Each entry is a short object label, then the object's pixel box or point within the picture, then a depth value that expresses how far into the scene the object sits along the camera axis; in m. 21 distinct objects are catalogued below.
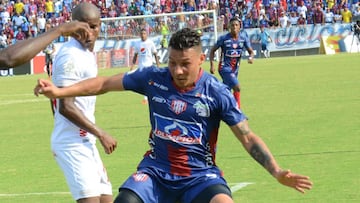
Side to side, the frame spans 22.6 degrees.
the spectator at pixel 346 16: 56.44
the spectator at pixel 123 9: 59.16
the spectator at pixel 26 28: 57.59
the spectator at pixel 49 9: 60.25
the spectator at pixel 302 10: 58.06
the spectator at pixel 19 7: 60.24
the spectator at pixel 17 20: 58.08
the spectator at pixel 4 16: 58.78
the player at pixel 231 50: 23.27
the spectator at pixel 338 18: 57.47
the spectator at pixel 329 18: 57.00
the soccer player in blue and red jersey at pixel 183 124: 7.40
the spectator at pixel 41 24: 56.78
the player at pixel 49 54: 43.07
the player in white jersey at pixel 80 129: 8.22
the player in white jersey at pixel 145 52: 28.61
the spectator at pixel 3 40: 54.66
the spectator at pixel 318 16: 56.94
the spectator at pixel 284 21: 57.56
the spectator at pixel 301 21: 57.53
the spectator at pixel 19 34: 56.51
